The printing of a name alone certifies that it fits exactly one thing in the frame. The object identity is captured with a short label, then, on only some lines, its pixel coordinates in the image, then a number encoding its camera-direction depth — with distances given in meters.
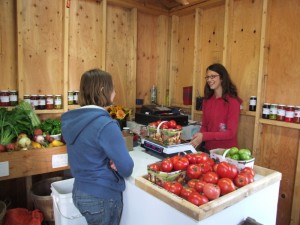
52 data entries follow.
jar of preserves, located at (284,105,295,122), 2.36
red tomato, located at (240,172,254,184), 1.33
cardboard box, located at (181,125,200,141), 2.86
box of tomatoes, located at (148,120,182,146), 1.76
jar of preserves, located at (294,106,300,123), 2.32
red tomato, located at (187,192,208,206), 1.10
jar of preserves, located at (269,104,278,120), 2.49
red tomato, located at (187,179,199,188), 1.24
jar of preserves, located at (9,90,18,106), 2.53
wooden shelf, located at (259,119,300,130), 2.32
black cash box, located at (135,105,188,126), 2.63
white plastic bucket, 1.74
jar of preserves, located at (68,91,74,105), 2.87
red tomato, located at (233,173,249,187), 1.29
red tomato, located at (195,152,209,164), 1.45
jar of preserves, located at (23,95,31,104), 2.62
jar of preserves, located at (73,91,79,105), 2.91
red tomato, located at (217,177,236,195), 1.21
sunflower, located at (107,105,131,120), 2.49
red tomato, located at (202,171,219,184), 1.25
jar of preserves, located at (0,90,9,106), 2.49
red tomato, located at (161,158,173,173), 1.37
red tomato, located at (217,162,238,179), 1.31
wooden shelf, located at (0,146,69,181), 1.88
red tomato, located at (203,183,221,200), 1.14
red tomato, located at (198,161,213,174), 1.37
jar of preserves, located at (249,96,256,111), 2.66
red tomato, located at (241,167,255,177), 1.37
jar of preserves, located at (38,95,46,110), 2.69
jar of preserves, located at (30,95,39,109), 2.65
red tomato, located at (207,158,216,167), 1.44
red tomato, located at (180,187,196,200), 1.17
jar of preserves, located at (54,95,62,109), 2.78
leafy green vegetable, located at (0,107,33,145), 2.03
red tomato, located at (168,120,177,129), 1.81
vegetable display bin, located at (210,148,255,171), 1.44
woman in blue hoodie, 1.28
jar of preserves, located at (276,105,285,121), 2.43
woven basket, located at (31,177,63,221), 2.22
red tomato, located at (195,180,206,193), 1.20
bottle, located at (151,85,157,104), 3.61
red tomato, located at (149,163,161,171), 1.37
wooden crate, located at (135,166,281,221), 1.05
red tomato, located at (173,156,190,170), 1.38
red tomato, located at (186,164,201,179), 1.33
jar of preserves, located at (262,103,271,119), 2.54
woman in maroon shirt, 2.30
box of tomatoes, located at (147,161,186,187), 1.30
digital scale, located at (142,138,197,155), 1.72
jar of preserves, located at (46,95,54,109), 2.74
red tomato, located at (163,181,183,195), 1.21
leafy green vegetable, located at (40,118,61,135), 2.30
